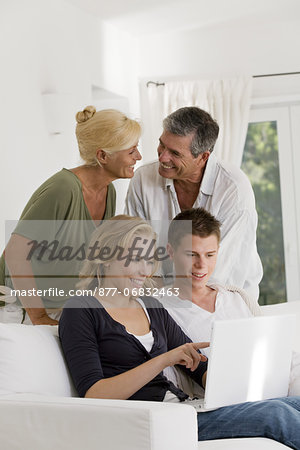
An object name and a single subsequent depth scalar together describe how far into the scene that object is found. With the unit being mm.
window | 5031
